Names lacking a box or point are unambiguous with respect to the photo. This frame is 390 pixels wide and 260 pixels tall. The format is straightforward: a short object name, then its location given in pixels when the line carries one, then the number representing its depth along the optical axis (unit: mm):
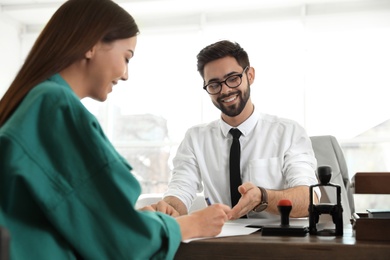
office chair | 2693
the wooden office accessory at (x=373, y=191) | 1321
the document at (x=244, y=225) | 1499
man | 2535
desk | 1229
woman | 1051
